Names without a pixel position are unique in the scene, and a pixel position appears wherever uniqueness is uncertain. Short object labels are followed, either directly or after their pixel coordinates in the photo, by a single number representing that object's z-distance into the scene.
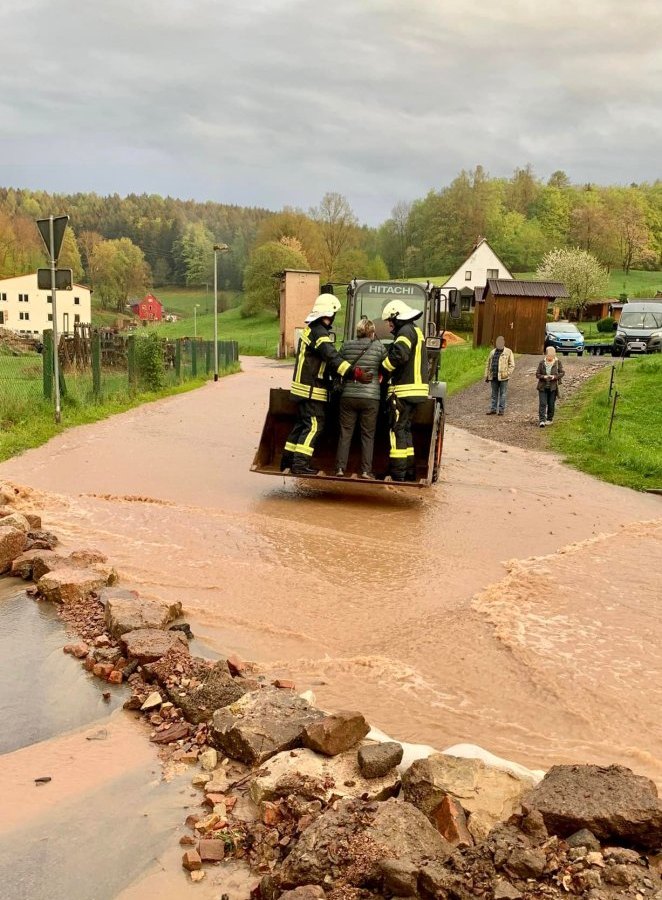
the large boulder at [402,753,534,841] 3.24
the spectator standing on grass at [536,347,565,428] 16.81
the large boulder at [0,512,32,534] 6.78
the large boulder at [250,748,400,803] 3.33
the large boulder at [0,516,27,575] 6.37
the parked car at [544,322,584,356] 34.44
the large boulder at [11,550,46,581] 6.24
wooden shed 34.09
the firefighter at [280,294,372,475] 9.48
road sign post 13.23
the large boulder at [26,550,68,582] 6.14
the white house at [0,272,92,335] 82.44
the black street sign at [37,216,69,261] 13.26
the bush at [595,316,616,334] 51.19
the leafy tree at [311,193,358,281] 93.00
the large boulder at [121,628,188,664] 4.63
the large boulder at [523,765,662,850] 3.01
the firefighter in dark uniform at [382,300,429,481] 9.45
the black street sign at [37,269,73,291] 12.81
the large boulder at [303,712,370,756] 3.62
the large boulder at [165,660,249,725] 4.09
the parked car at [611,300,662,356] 30.19
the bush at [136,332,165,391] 22.50
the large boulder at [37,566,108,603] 5.70
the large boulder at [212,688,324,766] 3.70
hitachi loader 9.95
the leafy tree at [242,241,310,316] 81.12
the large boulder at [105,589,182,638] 5.04
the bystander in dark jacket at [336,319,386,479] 9.51
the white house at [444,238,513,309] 70.75
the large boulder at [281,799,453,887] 2.83
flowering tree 63.53
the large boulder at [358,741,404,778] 3.46
